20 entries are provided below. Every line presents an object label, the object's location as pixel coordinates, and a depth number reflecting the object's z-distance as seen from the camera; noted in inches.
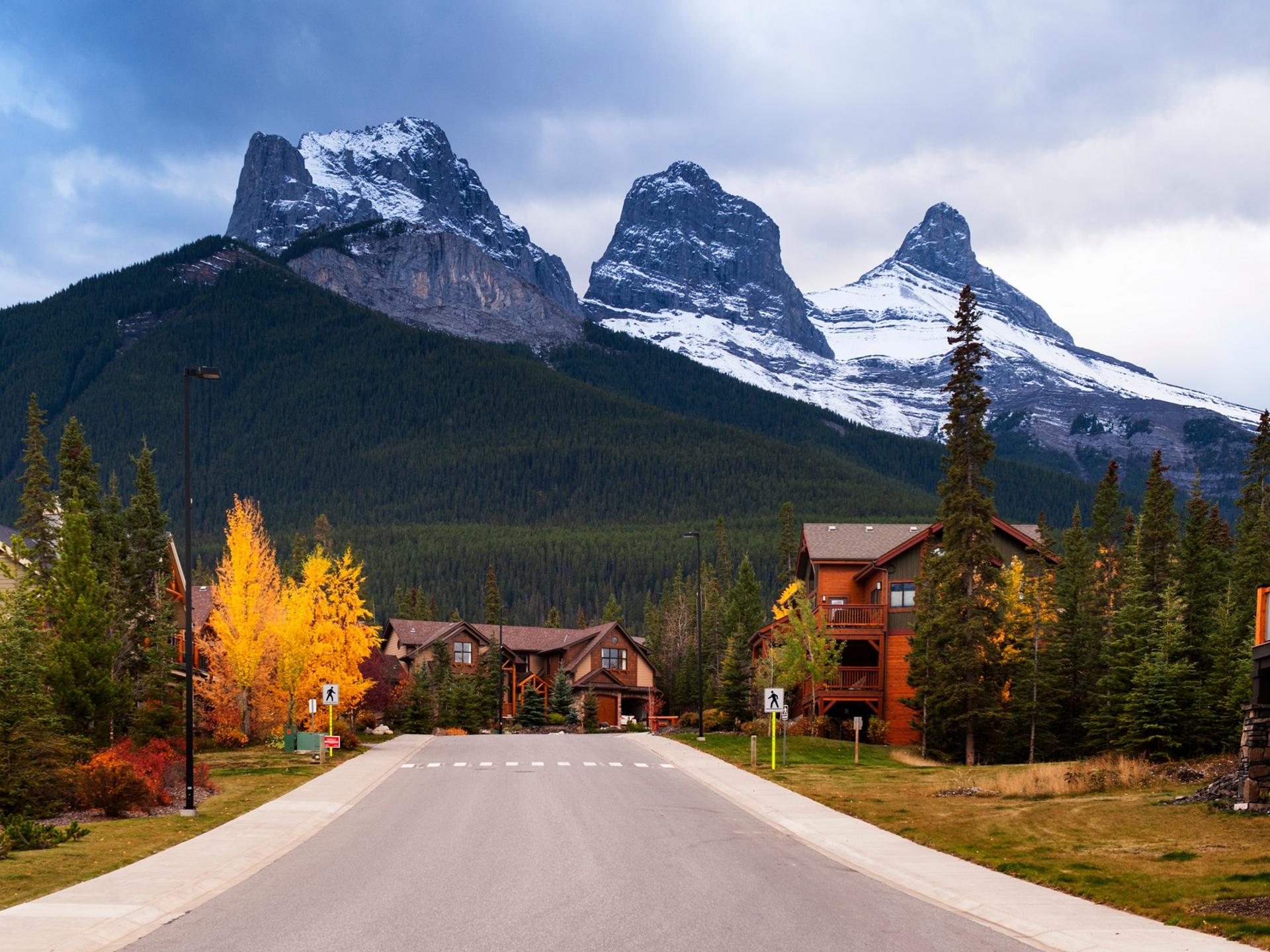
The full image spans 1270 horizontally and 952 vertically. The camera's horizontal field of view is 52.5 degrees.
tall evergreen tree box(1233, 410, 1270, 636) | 1870.1
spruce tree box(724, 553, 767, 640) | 3774.6
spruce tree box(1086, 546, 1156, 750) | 1755.7
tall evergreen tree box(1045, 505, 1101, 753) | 2078.0
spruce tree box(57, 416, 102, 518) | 2038.6
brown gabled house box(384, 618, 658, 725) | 3806.6
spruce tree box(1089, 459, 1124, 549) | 3351.4
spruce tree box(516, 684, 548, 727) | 3425.2
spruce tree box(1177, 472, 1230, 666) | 1793.8
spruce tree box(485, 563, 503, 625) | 4825.3
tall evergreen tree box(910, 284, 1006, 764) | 1915.6
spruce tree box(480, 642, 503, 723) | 3321.9
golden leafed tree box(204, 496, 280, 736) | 1892.2
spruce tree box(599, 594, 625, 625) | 5388.8
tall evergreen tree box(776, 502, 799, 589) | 4677.7
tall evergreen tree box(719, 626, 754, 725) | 2854.3
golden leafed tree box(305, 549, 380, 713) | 2006.8
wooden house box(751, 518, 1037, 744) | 2313.0
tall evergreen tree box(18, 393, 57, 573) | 1985.7
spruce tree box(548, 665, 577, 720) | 3501.5
